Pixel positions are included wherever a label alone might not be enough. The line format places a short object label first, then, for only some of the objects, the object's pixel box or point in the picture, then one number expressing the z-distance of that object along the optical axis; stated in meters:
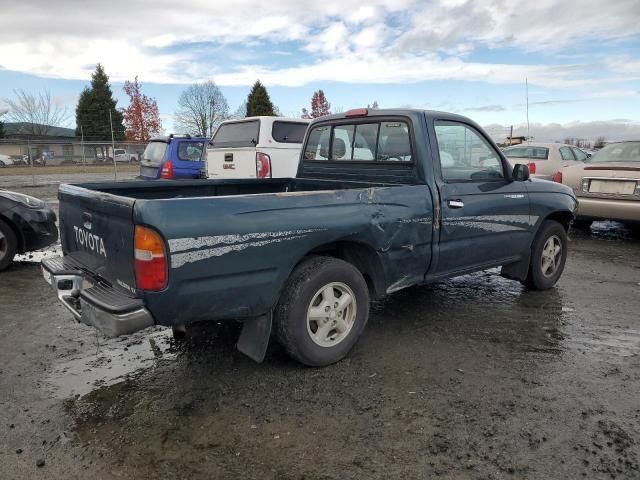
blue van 12.44
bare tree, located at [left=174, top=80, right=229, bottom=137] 54.75
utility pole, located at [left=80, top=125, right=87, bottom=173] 29.89
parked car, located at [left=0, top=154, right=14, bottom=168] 34.94
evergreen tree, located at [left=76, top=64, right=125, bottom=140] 55.56
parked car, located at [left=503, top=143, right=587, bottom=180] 11.44
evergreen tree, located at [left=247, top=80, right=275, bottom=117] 50.62
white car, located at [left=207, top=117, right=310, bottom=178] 9.91
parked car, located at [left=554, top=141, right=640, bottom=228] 7.61
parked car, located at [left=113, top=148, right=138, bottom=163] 34.58
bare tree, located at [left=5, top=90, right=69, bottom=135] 55.06
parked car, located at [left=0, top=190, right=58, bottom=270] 6.21
